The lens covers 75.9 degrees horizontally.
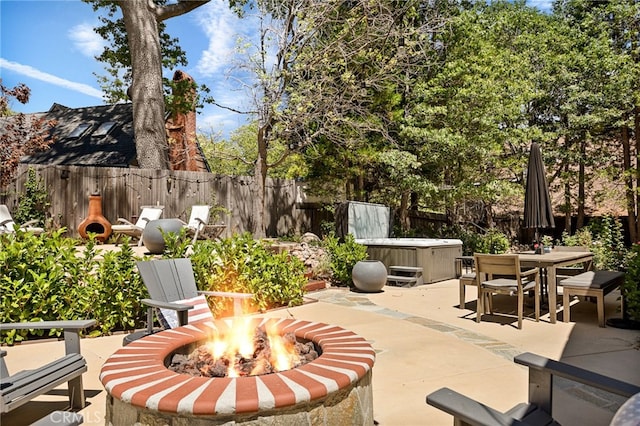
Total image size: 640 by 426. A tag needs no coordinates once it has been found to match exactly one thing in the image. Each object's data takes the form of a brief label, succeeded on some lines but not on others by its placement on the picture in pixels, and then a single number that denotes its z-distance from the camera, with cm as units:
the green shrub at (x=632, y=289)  446
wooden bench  459
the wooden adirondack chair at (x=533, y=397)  141
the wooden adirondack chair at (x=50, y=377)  187
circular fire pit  152
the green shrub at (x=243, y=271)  486
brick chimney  1348
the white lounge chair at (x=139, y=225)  894
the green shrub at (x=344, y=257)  759
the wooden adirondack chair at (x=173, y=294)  314
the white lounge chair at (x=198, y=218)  869
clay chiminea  877
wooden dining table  487
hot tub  802
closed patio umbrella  645
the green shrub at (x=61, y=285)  379
